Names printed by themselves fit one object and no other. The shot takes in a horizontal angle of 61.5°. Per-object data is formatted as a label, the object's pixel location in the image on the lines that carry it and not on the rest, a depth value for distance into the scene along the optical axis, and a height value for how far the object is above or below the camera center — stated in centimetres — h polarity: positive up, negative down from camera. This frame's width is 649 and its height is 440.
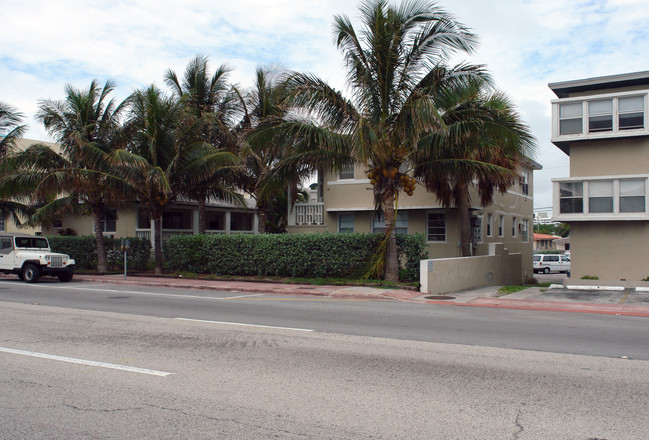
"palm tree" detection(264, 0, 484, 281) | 1717 +437
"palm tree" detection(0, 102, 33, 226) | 2489 +272
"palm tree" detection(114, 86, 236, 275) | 2272 +343
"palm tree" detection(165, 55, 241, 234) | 2578 +643
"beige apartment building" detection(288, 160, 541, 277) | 2484 +85
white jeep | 2169 -118
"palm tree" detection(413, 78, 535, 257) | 1697 +305
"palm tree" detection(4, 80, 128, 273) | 2325 +340
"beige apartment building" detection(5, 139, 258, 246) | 2992 +64
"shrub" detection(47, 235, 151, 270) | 2675 -95
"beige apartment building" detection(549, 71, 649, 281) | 2070 +232
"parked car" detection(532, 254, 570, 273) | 4700 -256
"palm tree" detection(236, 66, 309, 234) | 1848 +320
